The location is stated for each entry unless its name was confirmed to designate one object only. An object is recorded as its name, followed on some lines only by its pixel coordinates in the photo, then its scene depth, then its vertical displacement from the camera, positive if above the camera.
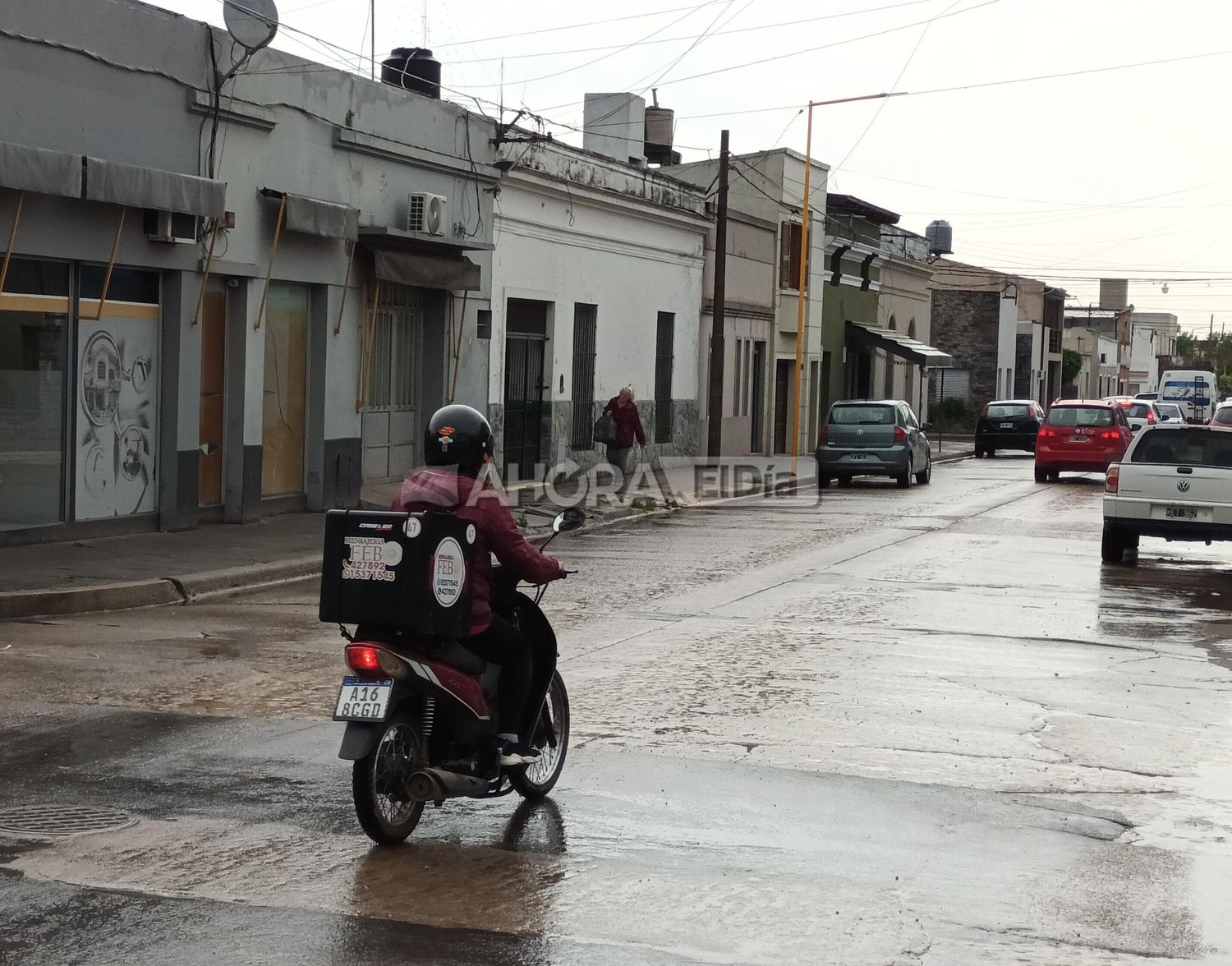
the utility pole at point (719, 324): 29.42 +1.74
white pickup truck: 16.66 -0.65
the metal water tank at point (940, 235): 64.44 +7.74
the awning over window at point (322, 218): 18.23 +2.22
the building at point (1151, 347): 128.12 +7.33
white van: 73.69 +1.88
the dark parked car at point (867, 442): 29.22 -0.42
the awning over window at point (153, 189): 14.78 +2.07
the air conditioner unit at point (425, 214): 21.39 +2.63
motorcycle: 5.93 -1.24
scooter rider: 6.32 -0.48
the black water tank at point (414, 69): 24.64 +5.31
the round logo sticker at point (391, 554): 6.09 -0.58
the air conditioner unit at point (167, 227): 15.98 +1.76
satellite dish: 17.02 +4.15
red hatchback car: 31.75 -0.25
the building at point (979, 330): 70.62 +4.21
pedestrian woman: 26.28 -0.15
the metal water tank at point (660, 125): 41.84 +7.74
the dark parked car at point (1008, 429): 44.97 -0.14
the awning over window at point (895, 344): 47.31 +2.37
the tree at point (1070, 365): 87.62 +3.42
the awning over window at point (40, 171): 13.64 +2.00
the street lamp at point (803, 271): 32.36 +3.32
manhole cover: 6.14 -1.71
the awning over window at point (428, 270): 20.44 +1.85
